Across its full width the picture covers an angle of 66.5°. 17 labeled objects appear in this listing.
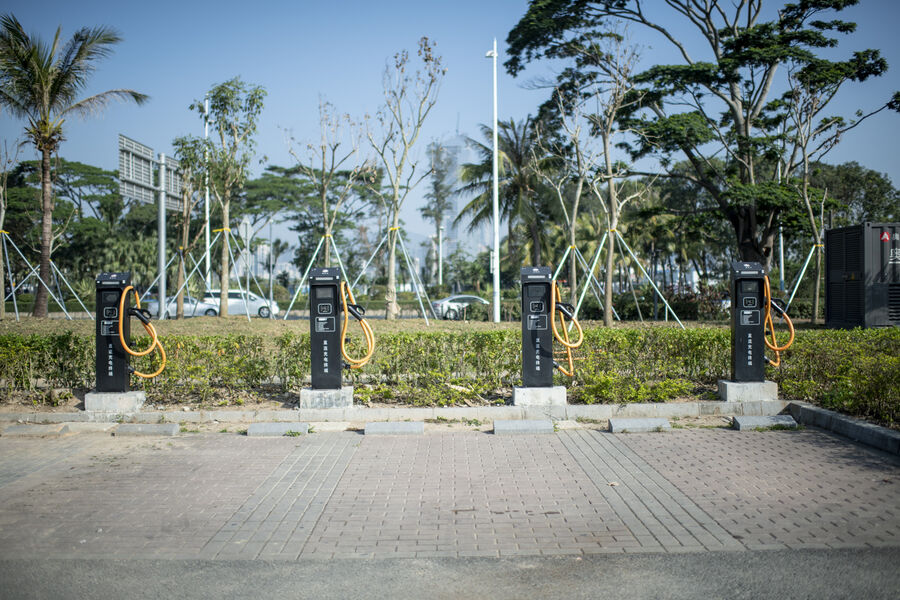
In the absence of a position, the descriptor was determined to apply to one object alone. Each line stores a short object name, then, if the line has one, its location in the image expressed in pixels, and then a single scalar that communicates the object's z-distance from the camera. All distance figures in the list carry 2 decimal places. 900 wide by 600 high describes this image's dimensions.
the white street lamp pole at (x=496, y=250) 20.56
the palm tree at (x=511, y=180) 30.55
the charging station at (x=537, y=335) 8.54
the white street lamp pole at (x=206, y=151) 21.90
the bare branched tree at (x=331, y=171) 20.23
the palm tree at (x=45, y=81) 16.61
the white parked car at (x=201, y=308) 32.72
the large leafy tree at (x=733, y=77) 20.83
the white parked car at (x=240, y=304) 33.06
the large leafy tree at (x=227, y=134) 21.45
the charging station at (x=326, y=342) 8.46
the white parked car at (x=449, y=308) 30.56
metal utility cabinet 15.40
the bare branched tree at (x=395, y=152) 20.08
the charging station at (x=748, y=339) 8.59
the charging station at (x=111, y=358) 8.47
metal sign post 18.30
